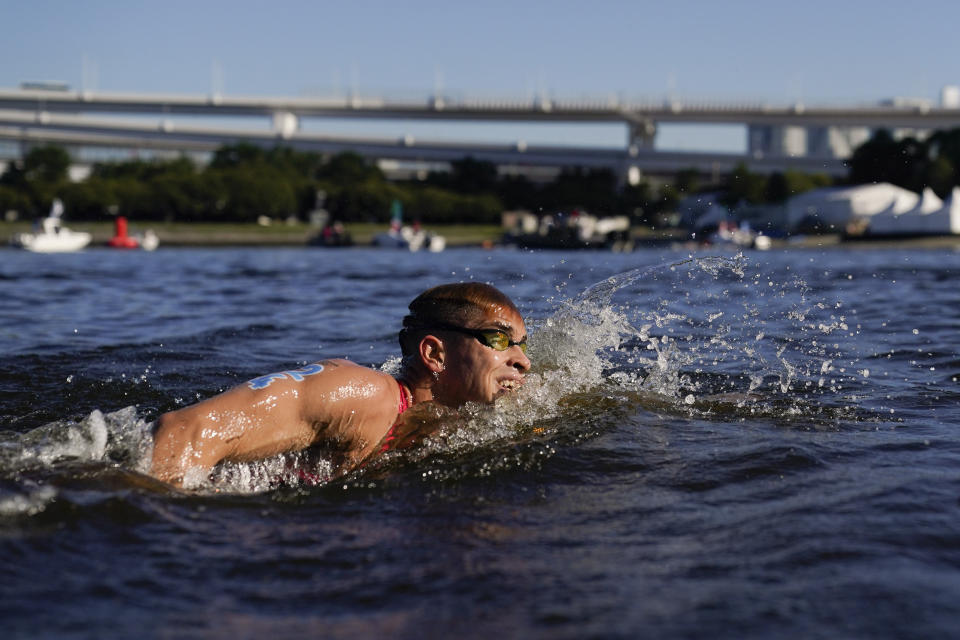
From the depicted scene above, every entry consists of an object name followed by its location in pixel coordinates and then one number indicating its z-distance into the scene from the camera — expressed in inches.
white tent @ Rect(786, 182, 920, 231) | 2689.5
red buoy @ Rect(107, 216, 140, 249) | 2470.5
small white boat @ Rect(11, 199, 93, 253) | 2062.0
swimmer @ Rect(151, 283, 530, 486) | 154.1
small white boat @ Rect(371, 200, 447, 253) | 2731.3
